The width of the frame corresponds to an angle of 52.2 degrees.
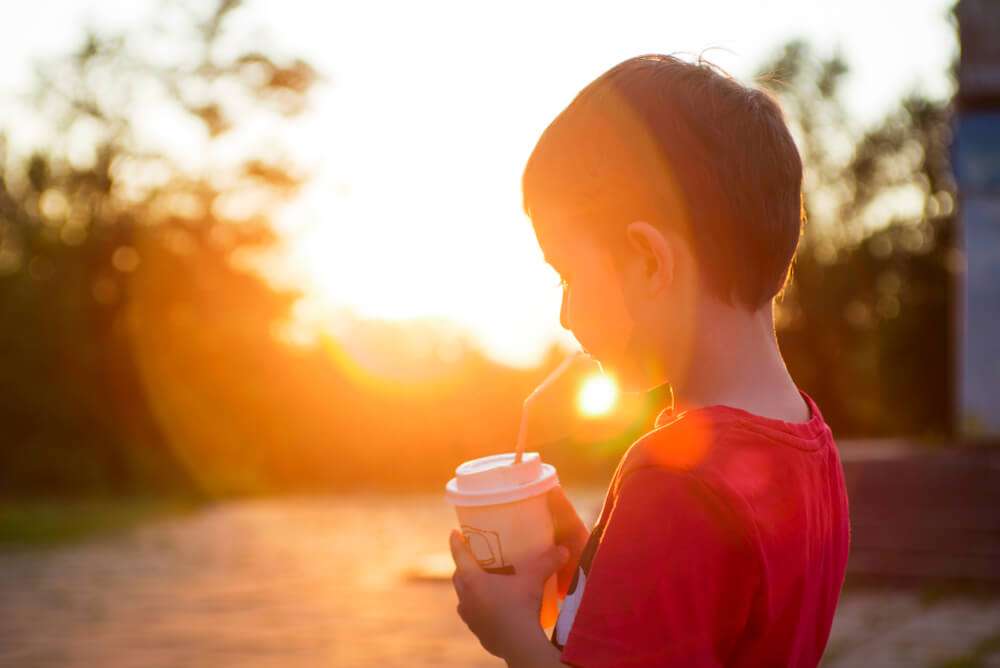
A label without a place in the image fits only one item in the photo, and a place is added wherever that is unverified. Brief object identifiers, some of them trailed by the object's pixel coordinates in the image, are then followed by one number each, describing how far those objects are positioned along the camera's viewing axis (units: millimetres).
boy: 970
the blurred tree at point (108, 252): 18750
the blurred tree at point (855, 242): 28906
